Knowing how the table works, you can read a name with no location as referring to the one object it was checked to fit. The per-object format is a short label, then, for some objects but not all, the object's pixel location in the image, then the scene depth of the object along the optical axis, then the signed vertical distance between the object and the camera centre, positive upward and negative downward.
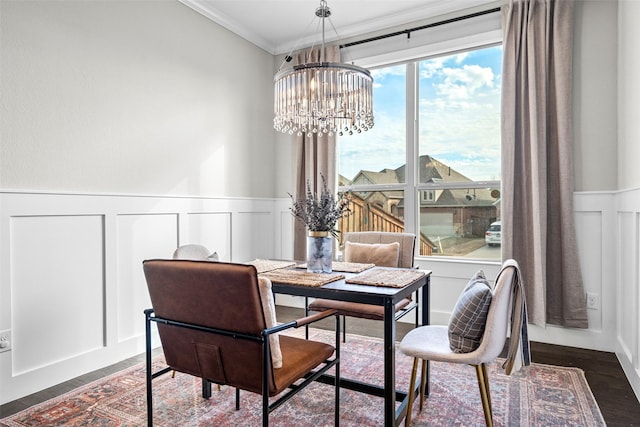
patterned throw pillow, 1.67 -0.45
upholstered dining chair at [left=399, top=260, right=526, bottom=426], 1.66 -0.50
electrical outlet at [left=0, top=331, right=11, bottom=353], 2.17 -0.68
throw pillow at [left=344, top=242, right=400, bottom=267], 2.80 -0.29
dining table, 1.78 -0.36
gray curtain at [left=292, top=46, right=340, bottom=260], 3.96 +0.51
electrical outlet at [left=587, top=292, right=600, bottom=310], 3.00 -0.66
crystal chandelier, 2.37 +0.71
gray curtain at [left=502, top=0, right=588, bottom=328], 2.99 +0.41
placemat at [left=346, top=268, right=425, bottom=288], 1.99 -0.34
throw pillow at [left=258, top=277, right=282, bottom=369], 1.49 -0.33
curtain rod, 3.30 +1.63
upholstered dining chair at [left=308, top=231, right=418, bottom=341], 2.71 -0.28
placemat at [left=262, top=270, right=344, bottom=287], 2.02 -0.34
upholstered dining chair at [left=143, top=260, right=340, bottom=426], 1.46 -0.44
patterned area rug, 2.00 -1.02
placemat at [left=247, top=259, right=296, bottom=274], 2.47 -0.33
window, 3.49 +0.53
